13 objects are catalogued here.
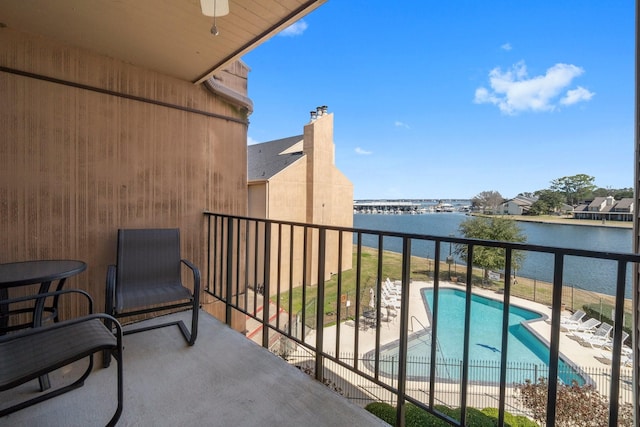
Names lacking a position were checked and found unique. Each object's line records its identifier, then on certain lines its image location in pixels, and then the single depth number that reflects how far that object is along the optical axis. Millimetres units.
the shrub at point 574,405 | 5855
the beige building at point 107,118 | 2096
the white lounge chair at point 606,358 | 7681
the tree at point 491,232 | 17062
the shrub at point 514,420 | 5324
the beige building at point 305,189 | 13211
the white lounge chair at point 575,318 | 10250
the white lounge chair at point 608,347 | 8273
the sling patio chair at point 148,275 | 2137
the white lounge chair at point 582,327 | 9727
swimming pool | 7449
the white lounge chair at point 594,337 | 8789
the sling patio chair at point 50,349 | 1074
